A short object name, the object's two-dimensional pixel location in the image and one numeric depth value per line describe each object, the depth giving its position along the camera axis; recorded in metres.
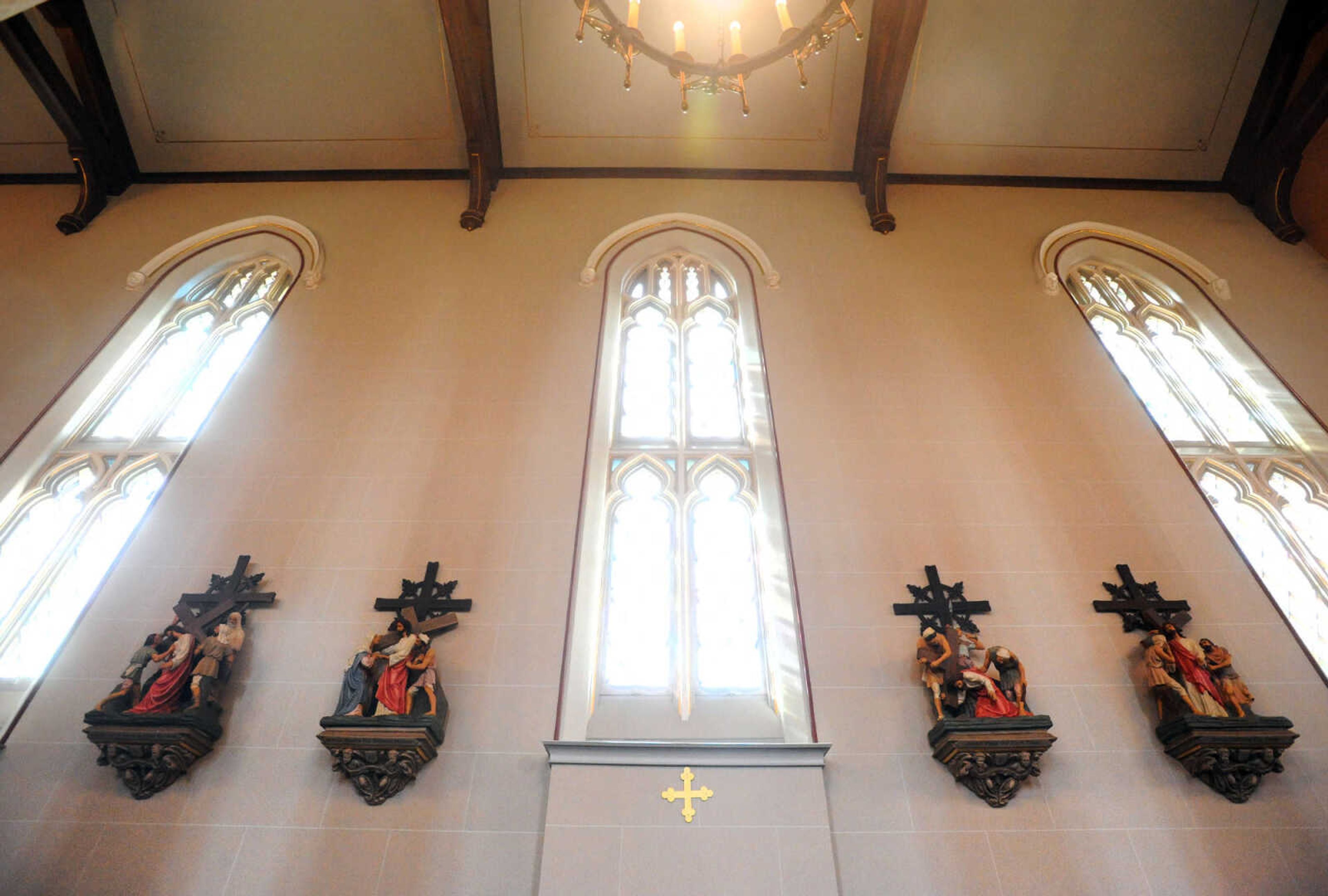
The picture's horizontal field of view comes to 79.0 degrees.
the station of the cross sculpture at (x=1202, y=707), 4.11
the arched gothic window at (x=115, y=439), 4.95
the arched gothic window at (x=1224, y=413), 5.29
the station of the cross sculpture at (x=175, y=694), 4.06
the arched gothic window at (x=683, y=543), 4.50
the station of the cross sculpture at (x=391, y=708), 4.06
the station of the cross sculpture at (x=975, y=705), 4.07
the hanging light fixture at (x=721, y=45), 5.47
